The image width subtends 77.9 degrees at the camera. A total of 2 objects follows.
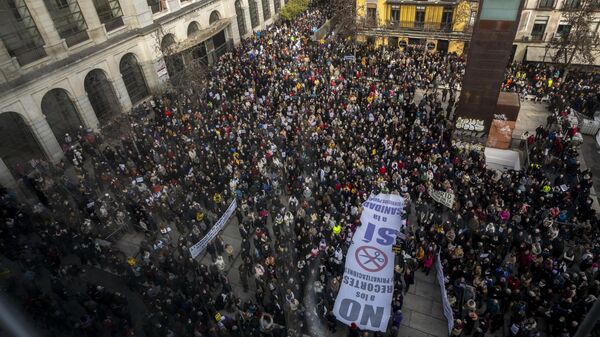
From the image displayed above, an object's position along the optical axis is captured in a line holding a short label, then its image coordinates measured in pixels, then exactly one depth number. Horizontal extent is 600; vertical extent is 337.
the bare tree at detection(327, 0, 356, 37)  38.16
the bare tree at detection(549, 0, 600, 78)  29.15
